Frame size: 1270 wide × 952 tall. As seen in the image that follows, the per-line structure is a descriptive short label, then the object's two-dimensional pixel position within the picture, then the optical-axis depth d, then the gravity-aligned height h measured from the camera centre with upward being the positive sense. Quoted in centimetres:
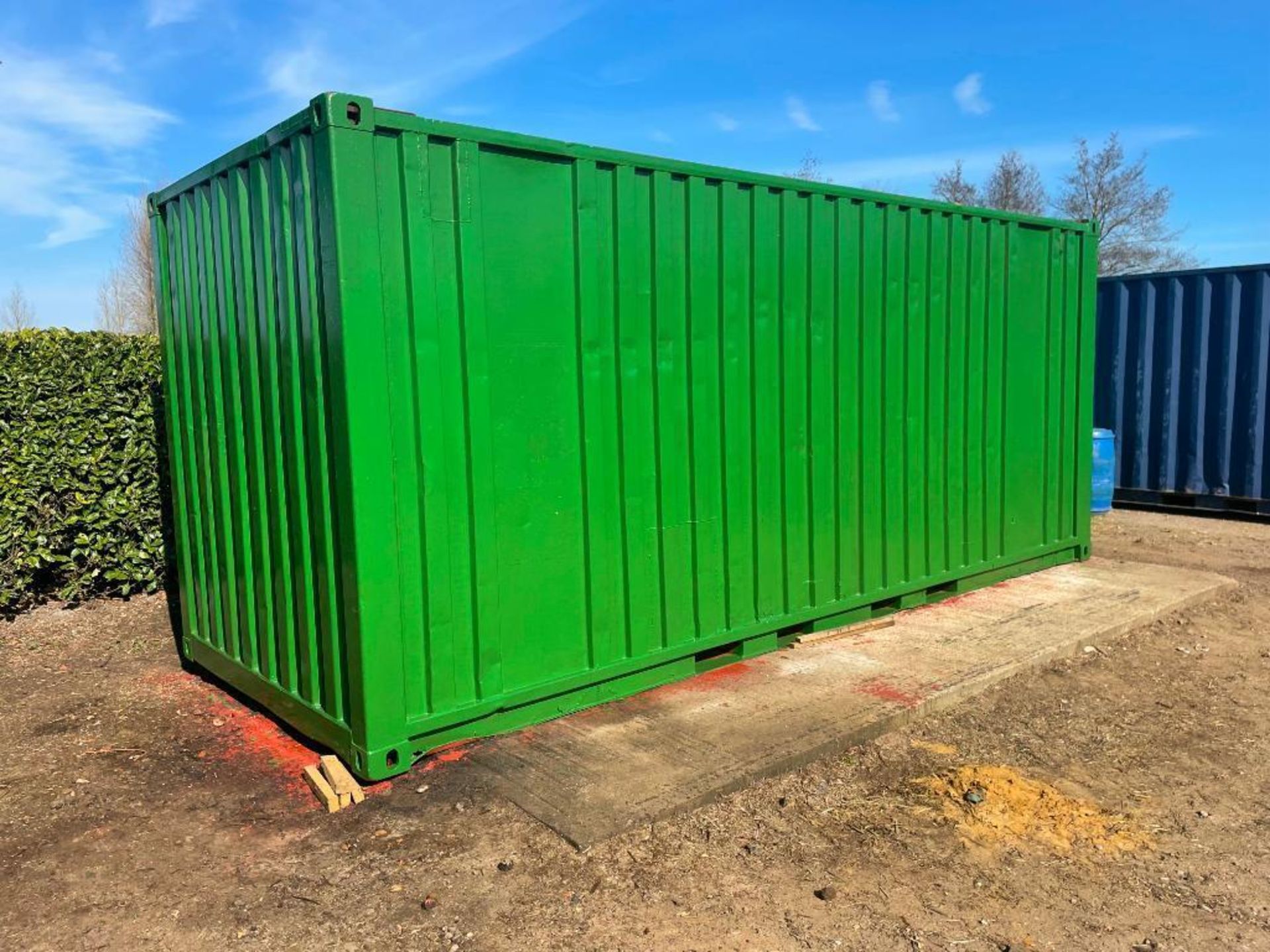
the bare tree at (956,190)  3362 +641
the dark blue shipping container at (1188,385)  1034 -24
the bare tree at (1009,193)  3406 +644
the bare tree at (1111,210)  3148 +516
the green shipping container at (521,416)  365 -18
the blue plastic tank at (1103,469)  1057 -118
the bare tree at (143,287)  2297 +253
